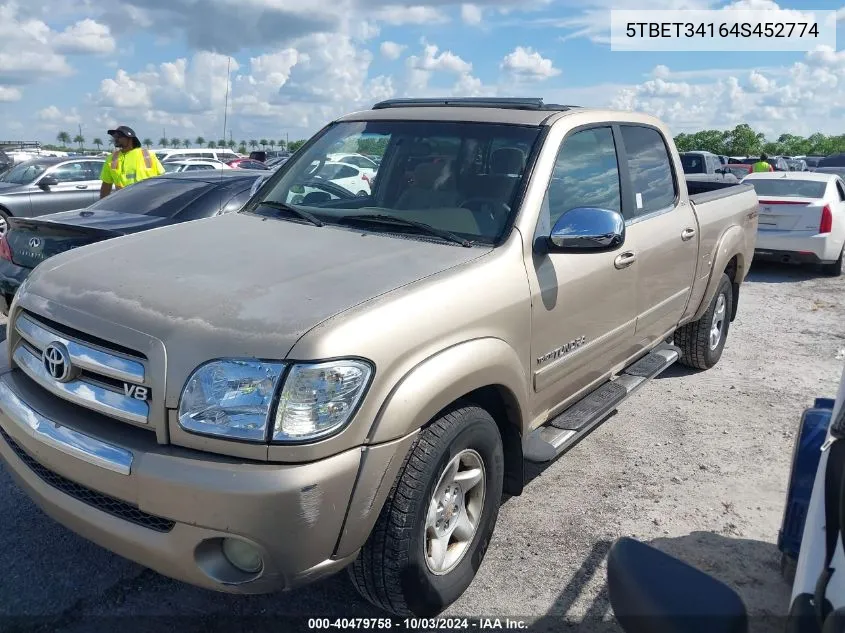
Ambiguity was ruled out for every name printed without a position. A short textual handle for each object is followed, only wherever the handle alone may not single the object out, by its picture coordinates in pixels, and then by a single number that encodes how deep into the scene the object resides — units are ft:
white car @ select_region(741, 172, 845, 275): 33.71
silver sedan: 41.47
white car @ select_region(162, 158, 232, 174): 59.47
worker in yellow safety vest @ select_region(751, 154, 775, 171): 56.63
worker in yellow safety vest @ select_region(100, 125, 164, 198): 27.89
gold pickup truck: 7.30
